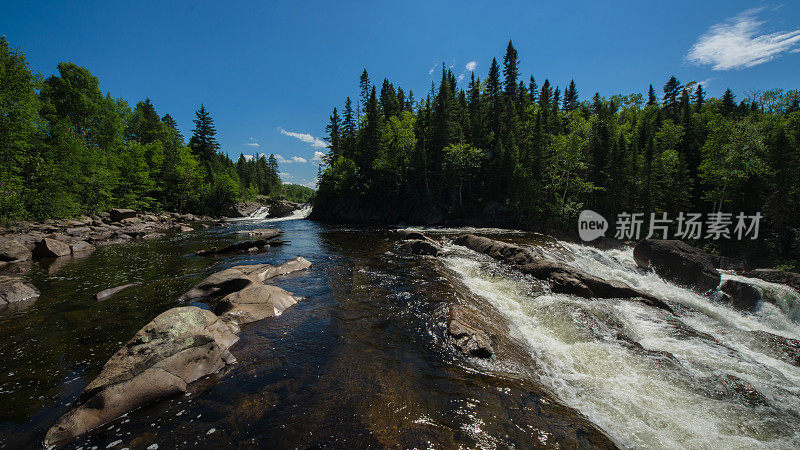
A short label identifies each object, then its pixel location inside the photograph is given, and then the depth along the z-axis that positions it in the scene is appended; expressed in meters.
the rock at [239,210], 56.97
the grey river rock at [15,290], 9.11
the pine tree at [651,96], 73.79
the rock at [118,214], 31.22
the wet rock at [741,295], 11.22
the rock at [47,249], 15.86
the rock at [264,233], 26.16
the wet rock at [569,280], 10.26
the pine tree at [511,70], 57.41
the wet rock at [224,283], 9.73
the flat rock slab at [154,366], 4.13
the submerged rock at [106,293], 9.46
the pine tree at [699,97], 59.38
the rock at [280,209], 57.81
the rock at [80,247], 17.59
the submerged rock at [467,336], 6.30
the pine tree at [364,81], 64.75
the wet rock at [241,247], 17.52
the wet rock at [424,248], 16.84
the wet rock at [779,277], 12.86
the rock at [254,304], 7.81
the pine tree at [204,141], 64.44
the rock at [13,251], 14.54
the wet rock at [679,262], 12.89
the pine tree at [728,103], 53.30
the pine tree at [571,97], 73.69
